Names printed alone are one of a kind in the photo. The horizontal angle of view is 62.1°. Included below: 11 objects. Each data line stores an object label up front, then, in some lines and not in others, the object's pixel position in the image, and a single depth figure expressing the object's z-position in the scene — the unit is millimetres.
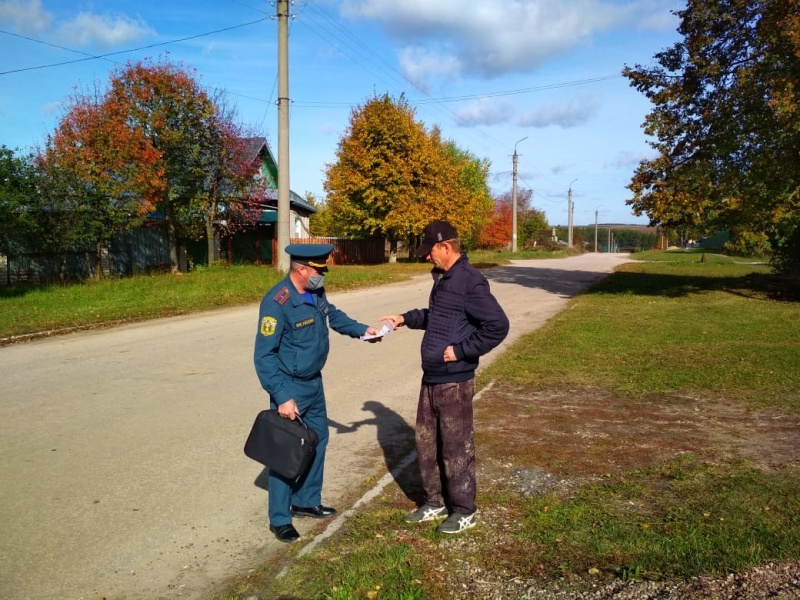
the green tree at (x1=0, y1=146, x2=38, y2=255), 16656
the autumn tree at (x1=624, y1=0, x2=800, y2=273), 16047
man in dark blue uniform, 4070
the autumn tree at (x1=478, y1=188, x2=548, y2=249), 68812
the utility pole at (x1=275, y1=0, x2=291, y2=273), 21719
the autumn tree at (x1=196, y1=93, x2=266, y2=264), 26719
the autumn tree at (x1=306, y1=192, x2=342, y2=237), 57188
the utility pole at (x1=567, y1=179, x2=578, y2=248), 76156
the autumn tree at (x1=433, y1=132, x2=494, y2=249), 50531
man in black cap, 4016
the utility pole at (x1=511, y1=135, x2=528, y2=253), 51912
